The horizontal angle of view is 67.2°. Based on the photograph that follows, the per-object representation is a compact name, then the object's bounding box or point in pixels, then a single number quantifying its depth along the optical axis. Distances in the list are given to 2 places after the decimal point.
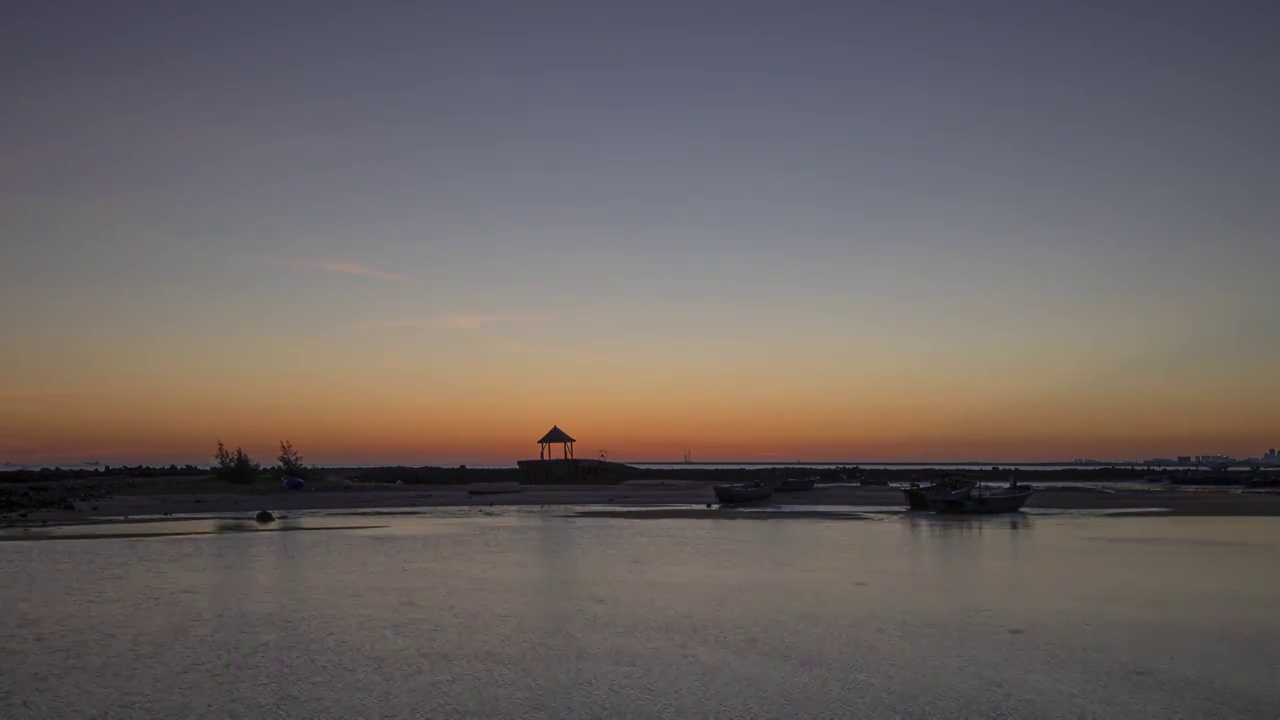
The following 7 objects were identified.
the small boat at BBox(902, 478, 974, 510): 38.69
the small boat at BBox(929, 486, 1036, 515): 37.56
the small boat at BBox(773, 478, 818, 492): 57.94
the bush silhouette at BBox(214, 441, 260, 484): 56.19
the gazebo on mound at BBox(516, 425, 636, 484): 68.25
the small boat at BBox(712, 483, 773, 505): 45.16
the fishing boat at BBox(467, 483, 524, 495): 57.06
